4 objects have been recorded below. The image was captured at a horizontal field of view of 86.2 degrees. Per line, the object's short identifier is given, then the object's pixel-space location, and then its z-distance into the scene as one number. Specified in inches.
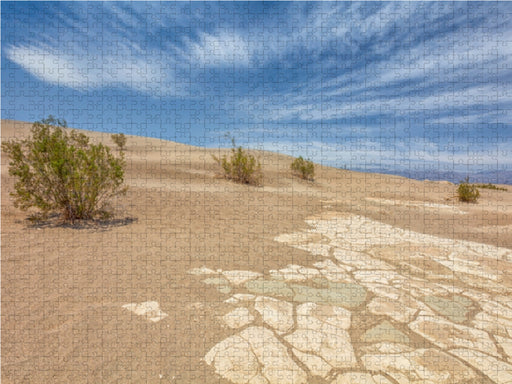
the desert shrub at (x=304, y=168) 671.1
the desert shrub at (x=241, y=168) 502.6
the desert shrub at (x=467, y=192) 459.5
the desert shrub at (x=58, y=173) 207.9
